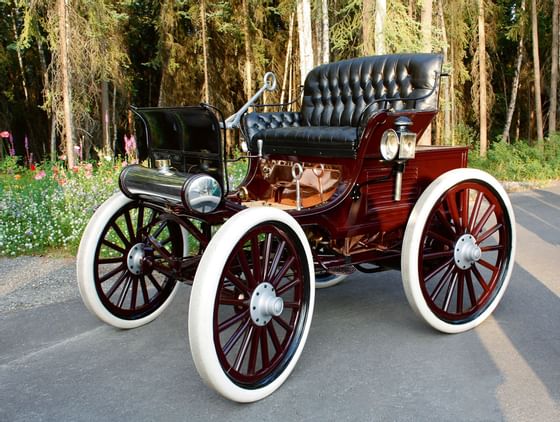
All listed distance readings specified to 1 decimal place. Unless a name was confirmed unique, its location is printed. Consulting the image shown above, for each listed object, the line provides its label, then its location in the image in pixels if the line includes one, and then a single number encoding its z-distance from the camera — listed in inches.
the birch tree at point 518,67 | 630.5
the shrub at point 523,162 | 401.1
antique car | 102.3
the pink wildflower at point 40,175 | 230.6
